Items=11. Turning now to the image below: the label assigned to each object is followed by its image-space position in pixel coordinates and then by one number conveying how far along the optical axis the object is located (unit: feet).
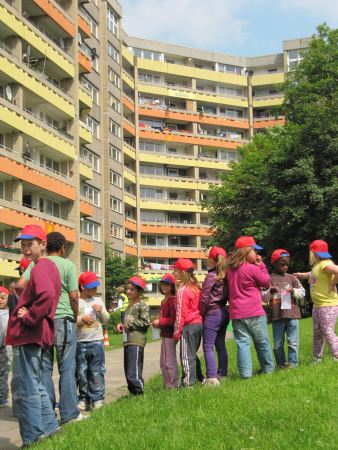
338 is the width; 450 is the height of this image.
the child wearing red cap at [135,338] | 30.04
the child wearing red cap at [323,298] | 32.83
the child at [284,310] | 34.04
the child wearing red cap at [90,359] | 30.35
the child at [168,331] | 31.37
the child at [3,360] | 33.00
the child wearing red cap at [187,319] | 30.86
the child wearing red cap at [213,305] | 31.42
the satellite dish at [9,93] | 119.03
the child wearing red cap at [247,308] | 30.37
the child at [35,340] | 21.26
